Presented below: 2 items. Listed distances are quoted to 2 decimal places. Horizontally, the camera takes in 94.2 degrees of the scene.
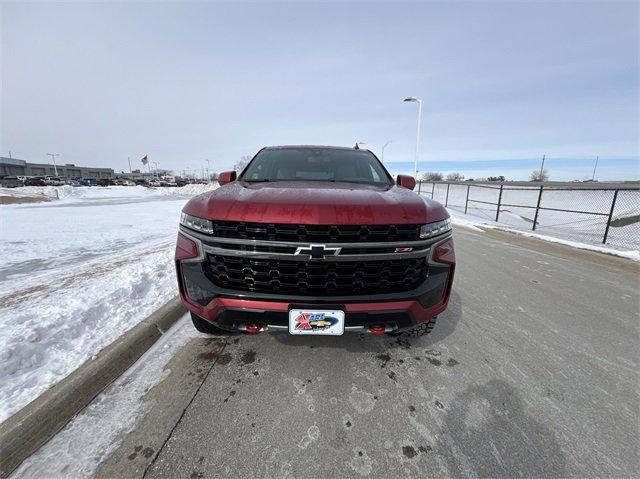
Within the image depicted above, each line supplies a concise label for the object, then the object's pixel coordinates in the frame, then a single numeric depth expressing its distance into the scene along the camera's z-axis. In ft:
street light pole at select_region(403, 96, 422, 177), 57.67
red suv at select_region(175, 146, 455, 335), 5.95
